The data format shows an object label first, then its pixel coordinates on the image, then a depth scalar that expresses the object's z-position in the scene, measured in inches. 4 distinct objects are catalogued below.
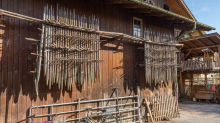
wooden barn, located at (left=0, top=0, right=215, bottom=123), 187.3
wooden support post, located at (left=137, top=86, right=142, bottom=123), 287.2
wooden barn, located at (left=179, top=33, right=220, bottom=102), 564.1
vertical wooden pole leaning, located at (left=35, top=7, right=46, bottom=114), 184.2
